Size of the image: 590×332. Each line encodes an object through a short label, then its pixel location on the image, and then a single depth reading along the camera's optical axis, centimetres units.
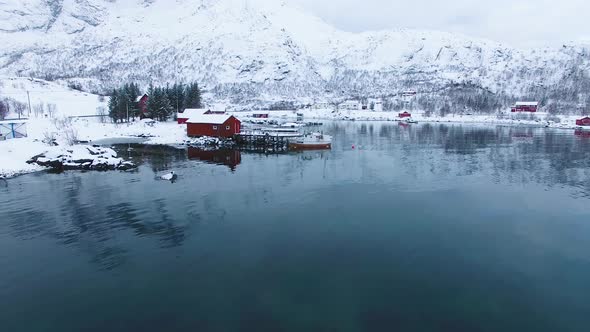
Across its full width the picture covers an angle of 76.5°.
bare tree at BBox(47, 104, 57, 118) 9215
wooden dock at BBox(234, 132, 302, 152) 6456
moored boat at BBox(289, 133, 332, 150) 6378
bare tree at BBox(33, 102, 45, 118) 9481
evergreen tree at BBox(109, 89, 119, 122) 8894
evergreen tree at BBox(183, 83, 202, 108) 10719
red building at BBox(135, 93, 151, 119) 9706
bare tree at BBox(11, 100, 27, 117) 9200
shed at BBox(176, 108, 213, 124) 8769
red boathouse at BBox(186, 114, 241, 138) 6962
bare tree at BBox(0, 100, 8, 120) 7850
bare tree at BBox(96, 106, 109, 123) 9502
